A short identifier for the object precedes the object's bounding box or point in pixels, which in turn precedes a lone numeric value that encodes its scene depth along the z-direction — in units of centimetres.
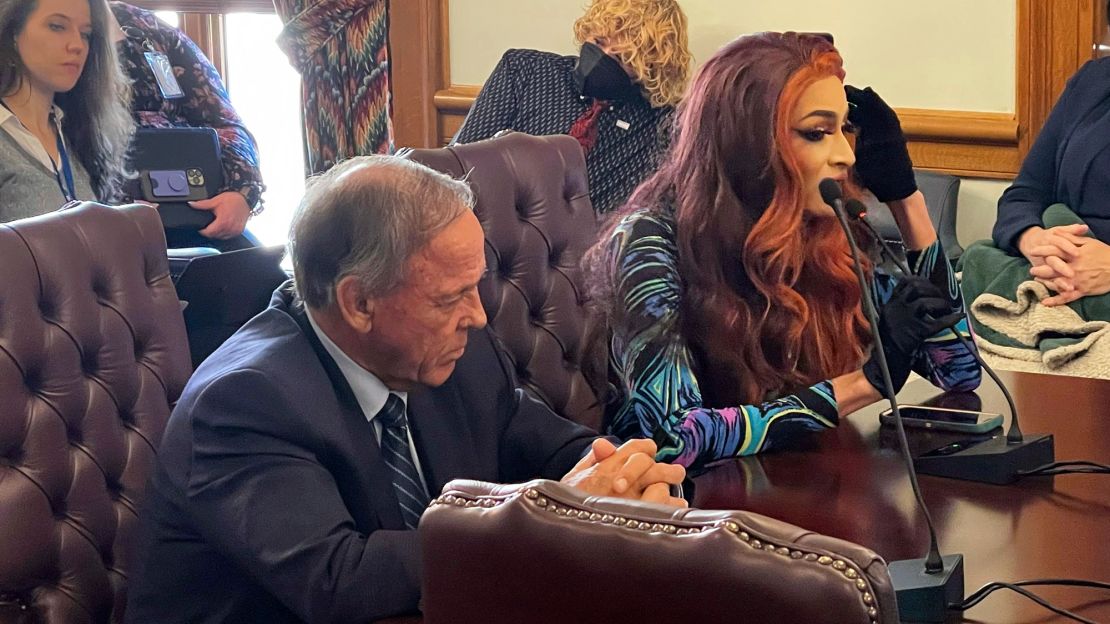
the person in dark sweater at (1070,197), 318
